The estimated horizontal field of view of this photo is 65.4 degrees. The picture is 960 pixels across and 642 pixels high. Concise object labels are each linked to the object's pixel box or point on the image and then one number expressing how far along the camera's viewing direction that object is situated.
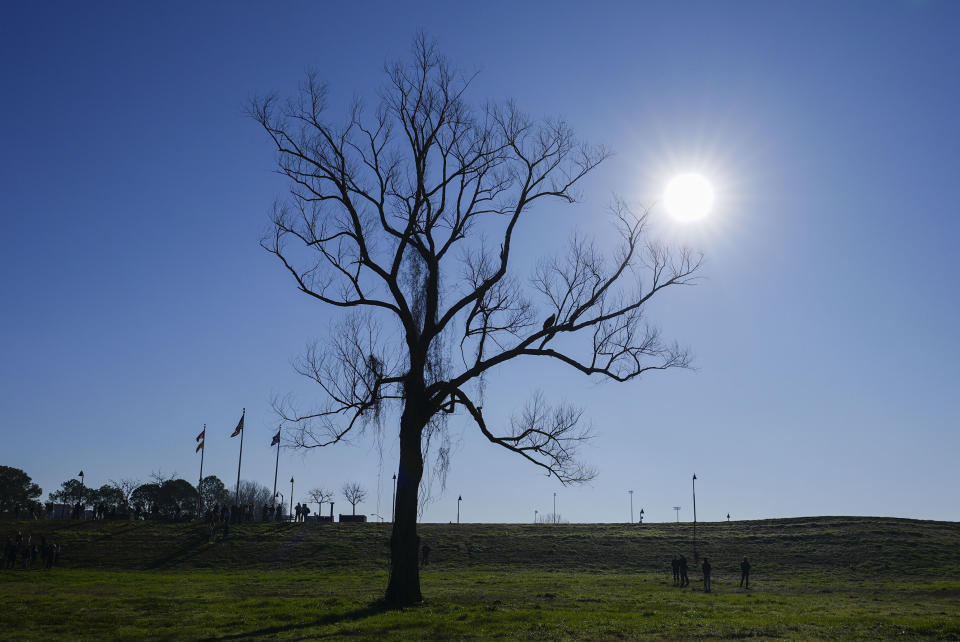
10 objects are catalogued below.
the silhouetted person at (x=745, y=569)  35.36
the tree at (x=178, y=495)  114.62
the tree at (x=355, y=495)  122.80
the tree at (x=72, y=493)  126.66
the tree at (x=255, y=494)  153.14
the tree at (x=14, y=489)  106.75
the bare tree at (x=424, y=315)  21.97
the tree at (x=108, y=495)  120.89
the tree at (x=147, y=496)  113.88
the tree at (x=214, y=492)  128.88
